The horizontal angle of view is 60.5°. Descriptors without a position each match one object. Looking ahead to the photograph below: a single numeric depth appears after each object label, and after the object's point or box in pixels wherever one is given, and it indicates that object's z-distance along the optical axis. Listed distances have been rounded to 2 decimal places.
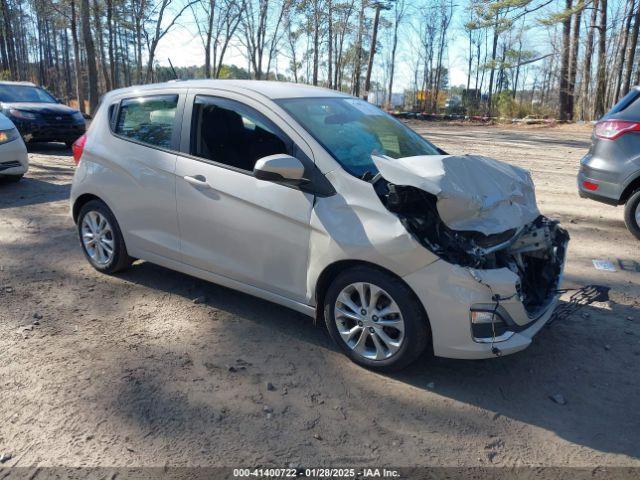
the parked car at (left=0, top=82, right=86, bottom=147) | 13.37
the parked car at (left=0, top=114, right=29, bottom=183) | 8.73
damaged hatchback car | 3.24
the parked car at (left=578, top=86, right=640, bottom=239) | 6.25
